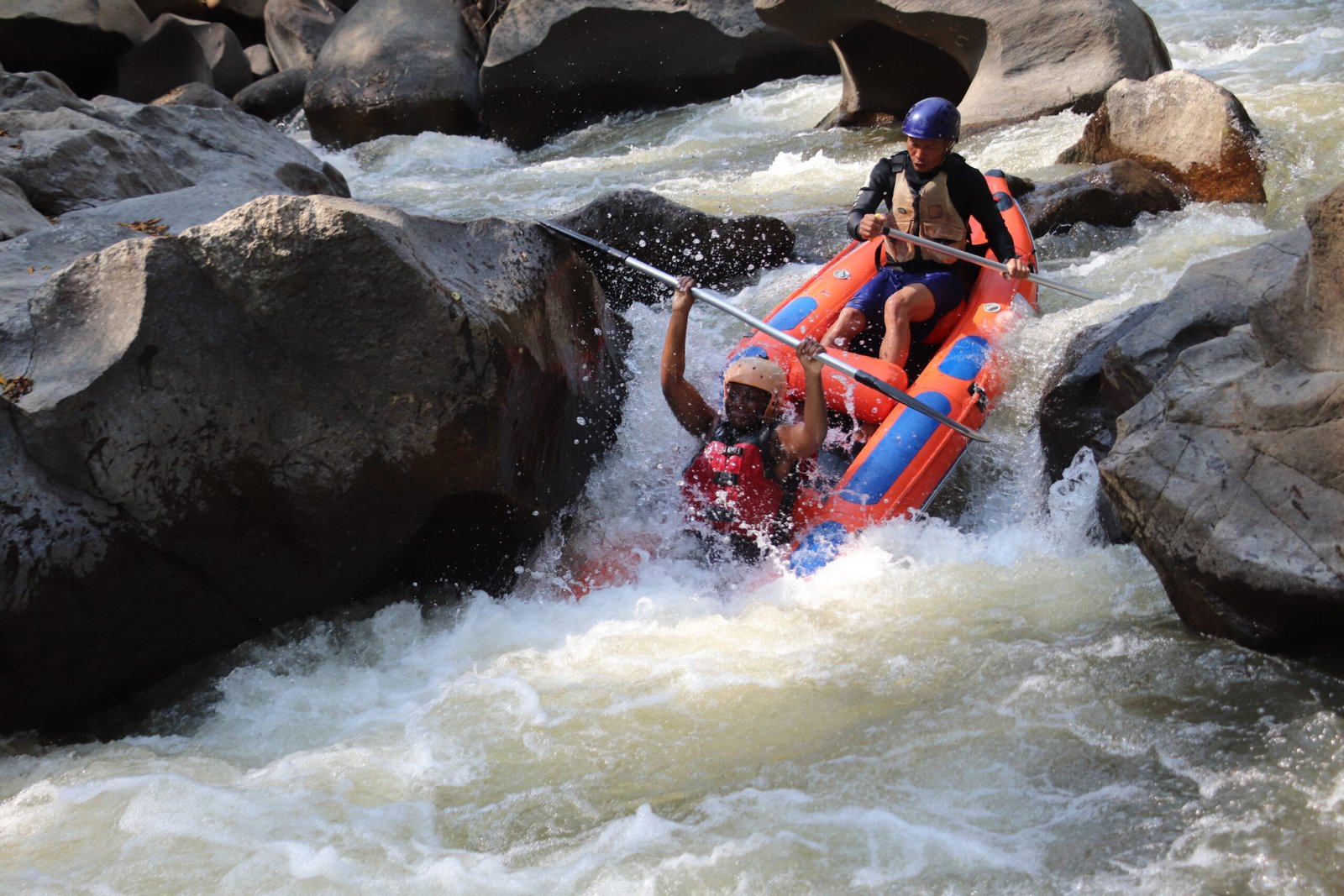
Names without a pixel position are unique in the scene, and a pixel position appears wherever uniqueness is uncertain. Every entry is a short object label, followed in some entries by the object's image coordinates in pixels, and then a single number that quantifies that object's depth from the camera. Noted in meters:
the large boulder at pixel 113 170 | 9.25
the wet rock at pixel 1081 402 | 8.85
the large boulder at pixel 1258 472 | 6.00
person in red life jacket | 8.95
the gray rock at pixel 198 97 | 19.42
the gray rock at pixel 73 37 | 26.08
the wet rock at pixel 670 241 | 12.21
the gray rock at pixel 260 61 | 31.30
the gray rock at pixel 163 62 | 27.22
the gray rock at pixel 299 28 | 29.97
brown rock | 14.02
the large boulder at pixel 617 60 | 24.30
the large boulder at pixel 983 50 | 17.84
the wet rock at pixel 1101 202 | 13.82
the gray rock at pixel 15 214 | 10.12
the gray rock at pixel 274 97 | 28.77
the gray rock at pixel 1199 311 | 7.73
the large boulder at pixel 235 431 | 7.22
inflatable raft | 8.91
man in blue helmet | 10.50
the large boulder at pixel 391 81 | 25.34
